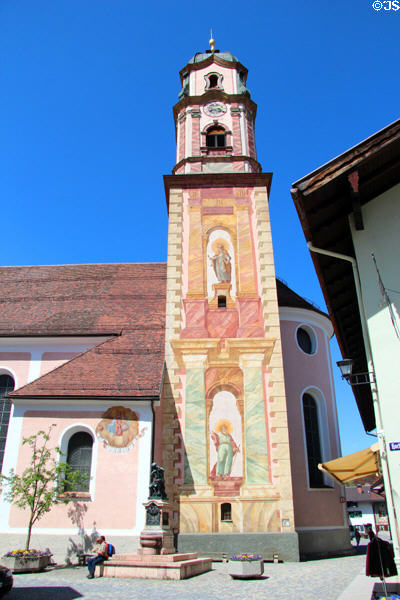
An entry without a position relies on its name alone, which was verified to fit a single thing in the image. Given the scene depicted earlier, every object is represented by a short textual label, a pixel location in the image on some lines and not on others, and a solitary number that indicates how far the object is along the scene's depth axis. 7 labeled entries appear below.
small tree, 13.79
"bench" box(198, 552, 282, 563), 14.44
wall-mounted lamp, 8.39
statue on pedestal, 13.20
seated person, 11.01
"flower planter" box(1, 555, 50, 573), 12.07
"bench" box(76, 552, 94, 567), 13.41
